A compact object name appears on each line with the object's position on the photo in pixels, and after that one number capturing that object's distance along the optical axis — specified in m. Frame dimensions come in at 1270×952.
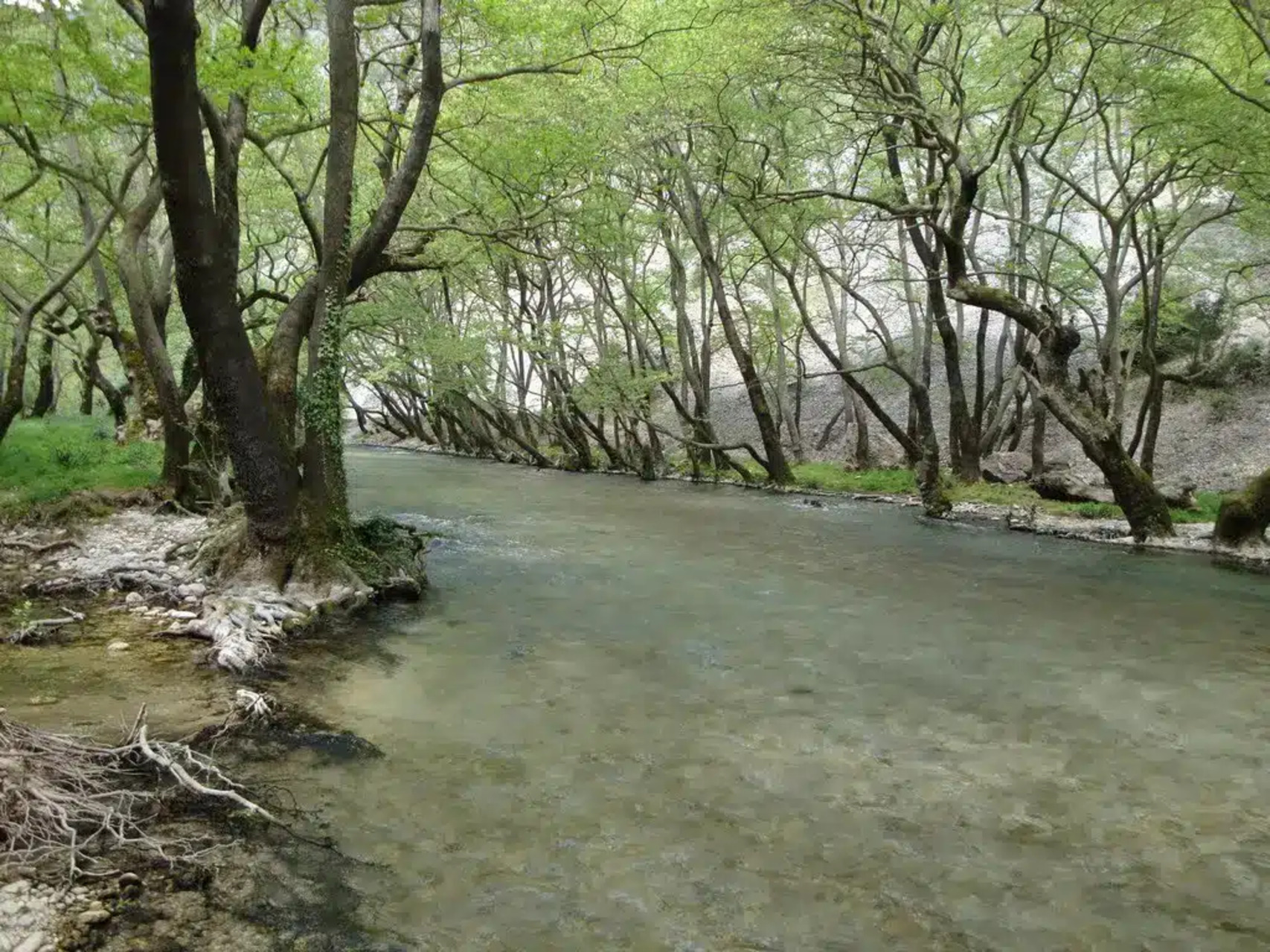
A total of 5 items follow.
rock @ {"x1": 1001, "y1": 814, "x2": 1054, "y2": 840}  4.70
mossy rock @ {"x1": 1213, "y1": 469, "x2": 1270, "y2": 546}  13.19
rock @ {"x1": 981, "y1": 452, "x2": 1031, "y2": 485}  23.16
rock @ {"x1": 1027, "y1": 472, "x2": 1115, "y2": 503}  18.77
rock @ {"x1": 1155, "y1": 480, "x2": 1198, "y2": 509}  17.42
